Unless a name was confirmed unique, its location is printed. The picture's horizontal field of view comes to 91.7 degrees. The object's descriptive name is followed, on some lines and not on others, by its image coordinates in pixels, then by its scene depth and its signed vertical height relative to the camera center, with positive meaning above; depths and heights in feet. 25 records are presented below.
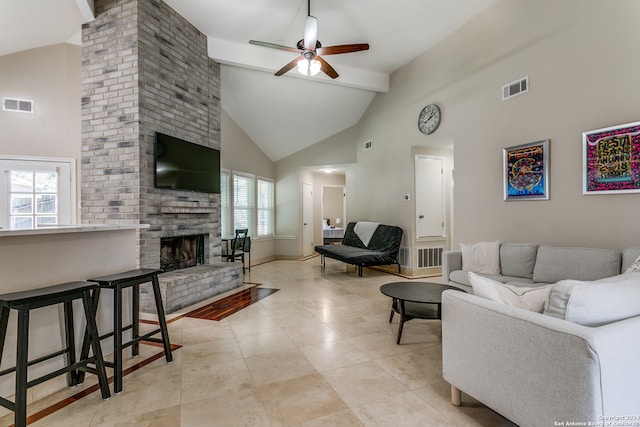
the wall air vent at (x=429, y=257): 18.72 -2.64
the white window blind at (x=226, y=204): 19.73 +0.73
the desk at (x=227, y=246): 18.34 -1.92
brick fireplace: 12.12 +3.95
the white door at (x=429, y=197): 18.67 +1.07
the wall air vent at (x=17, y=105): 14.12 +5.14
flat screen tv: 12.85 +2.28
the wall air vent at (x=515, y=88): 11.96 +4.99
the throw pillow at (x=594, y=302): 4.34 -1.26
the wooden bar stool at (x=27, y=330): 5.23 -2.23
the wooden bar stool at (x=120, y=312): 6.81 -2.39
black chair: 18.20 -1.77
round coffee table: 8.90 -2.43
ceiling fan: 11.57 +6.43
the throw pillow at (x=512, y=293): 5.13 -1.40
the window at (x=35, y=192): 14.15 +1.15
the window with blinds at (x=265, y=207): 24.53 +0.65
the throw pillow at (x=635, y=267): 7.10 -1.26
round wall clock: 16.42 +5.19
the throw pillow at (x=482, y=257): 11.74 -1.69
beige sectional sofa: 3.85 -2.00
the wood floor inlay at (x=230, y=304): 11.82 -3.77
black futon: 18.11 -2.28
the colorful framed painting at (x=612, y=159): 8.89 +1.62
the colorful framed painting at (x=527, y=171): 11.30 +1.63
